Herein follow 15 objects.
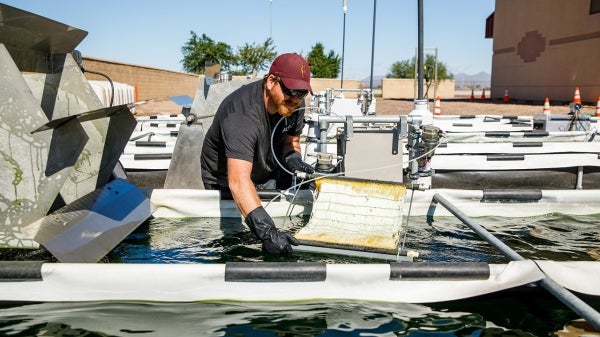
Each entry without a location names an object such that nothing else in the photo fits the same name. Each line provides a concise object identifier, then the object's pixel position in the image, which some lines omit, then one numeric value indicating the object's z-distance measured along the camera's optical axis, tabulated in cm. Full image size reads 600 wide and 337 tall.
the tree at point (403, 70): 6800
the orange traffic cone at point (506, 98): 2538
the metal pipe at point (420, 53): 631
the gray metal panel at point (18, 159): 309
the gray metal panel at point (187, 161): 533
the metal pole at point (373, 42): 1209
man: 327
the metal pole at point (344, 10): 1409
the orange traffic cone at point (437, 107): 1102
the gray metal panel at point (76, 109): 382
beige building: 2094
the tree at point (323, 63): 5328
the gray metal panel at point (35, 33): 314
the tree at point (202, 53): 4519
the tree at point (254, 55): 4506
